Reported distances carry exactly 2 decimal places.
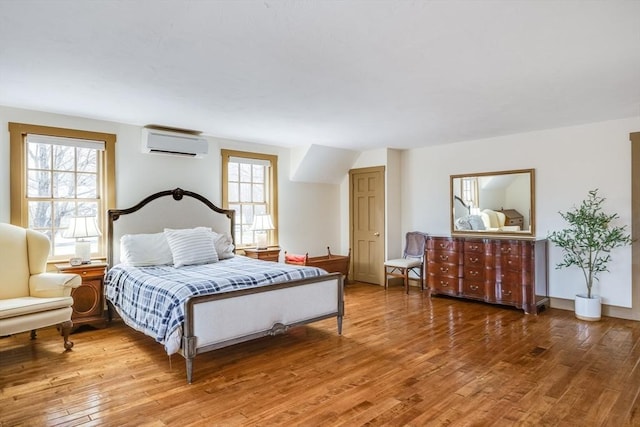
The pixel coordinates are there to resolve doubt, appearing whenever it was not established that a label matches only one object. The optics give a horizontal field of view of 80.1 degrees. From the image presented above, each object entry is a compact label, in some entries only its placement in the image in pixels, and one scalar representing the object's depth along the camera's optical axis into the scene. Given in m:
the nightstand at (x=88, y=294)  3.91
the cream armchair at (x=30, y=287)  3.16
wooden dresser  4.60
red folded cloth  5.78
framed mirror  5.09
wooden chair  5.86
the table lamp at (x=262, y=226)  5.54
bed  2.89
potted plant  4.27
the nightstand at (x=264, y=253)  5.42
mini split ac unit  4.62
